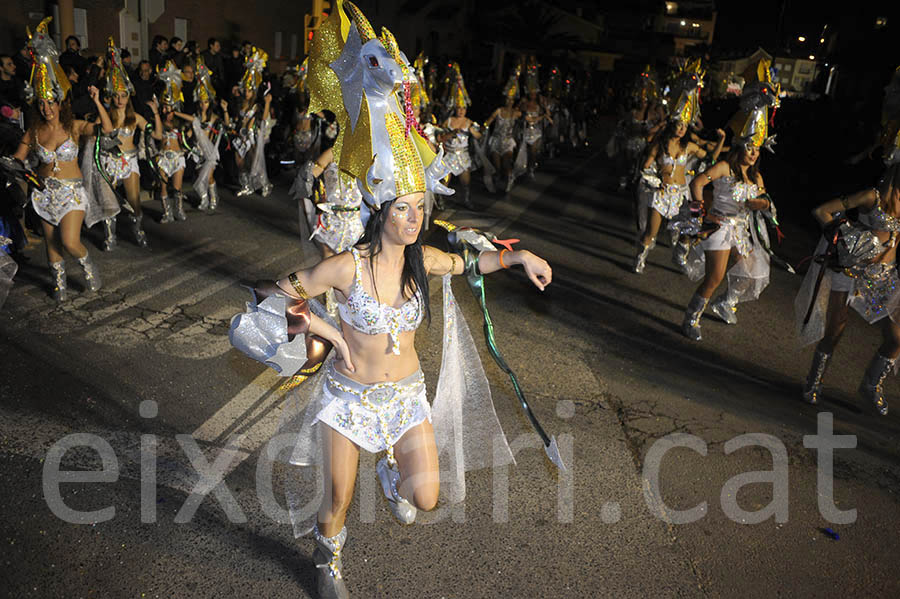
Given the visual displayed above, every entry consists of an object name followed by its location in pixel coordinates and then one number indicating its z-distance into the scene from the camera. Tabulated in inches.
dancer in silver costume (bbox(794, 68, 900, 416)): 209.3
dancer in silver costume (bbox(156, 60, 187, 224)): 364.2
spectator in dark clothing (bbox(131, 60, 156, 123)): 397.2
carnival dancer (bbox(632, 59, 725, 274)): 343.9
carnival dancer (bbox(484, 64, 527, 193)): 534.9
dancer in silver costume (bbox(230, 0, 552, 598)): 114.1
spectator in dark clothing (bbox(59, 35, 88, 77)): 452.4
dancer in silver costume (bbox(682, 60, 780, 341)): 264.8
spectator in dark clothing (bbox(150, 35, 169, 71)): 544.1
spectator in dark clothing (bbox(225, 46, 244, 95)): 584.4
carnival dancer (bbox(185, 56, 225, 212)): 401.7
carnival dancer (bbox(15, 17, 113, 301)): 237.6
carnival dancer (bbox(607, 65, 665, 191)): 590.9
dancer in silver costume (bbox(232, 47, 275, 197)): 444.8
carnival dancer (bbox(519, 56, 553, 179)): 586.2
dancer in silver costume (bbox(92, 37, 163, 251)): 289.7
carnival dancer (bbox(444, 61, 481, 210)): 445.4
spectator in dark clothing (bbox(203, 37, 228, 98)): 589.0
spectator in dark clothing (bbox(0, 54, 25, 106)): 347.9
